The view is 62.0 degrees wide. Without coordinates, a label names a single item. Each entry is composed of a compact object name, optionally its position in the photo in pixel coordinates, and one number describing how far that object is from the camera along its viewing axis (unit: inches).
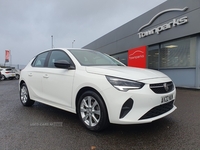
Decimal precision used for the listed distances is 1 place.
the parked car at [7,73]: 755.8
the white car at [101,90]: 98.4
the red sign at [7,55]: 1563.7
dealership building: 319.6
